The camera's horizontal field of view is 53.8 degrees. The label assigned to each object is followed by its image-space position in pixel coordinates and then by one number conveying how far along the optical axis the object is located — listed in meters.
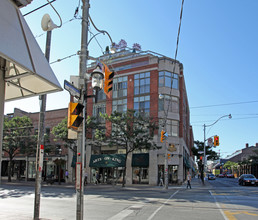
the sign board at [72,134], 7.01
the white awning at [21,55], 4.39
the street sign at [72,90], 6.64
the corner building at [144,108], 31.42
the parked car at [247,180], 29.73
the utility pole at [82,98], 6.79
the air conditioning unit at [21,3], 5.10
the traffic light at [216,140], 31.14
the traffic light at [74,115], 6.66
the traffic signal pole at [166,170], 24.43
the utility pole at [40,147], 9.15
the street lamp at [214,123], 30.94
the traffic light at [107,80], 8.23
